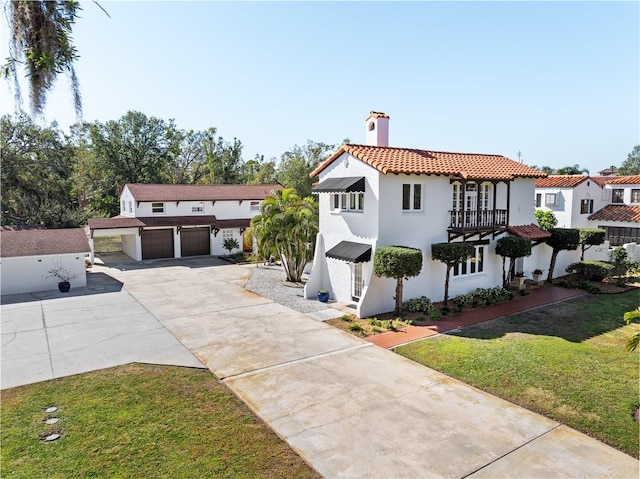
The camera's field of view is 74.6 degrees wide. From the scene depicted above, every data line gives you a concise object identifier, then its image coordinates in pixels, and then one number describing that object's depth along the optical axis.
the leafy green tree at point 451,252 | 18.48
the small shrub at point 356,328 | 16.40
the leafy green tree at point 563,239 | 23.69
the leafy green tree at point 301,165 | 43.50
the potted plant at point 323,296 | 20.80
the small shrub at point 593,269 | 24.67
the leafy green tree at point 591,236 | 25.34
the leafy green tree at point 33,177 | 35.25
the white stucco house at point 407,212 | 18.41
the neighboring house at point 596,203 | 33.78
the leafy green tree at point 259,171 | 55.34
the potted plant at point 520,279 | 23.31
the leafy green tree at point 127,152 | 49.31
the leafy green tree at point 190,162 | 58.94
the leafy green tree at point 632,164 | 81.81
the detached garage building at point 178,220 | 33.50
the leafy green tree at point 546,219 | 34.56
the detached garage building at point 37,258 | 23.36
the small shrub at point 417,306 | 18.59
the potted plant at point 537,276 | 24.19
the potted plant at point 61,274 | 24.33
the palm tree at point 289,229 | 23.73
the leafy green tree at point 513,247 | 20.66
